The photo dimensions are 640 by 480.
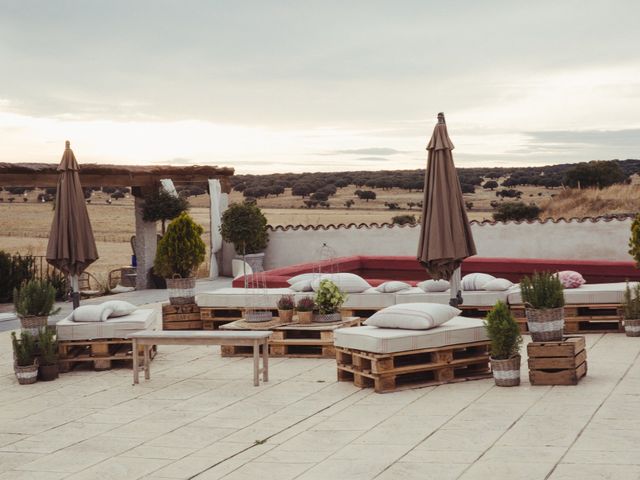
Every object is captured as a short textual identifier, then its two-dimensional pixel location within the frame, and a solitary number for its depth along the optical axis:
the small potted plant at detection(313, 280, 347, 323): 10.14
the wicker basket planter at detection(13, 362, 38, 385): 9.10
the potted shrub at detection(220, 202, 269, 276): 19.23
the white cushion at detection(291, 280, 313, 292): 11.53
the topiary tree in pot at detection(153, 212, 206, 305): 12.69
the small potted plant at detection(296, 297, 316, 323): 10.28
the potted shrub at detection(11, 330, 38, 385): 9.11
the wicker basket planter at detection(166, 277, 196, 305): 11.81
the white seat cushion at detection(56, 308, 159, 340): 9.73
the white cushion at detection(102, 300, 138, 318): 10.15
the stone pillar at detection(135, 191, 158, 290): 18.50
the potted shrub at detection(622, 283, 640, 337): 10.36
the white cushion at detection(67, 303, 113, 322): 9.83
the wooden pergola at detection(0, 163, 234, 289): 16.36
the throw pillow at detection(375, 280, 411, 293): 11.38
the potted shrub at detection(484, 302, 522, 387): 8.00
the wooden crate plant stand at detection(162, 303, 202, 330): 11.89
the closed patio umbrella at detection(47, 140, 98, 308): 11.78
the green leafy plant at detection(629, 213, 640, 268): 11.20
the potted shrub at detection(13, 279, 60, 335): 9.73
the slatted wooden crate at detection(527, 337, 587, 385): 7.91
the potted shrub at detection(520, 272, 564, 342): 8.14
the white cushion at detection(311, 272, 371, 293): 11.25
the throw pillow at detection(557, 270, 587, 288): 11.27
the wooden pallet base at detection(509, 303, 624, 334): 10.83
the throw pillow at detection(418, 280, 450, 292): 11.56
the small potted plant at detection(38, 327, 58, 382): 9.28
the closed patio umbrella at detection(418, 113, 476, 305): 10.48
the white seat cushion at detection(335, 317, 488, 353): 8.18
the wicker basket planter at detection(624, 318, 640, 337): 10.36
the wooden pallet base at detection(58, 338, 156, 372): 9.71
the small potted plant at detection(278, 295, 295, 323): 10.41
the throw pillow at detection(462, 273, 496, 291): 11.34
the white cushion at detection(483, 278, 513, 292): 11.22
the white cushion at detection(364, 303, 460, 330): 8.38
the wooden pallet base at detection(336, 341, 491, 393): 8.16
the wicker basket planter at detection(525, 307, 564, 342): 8.13
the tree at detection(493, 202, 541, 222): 42.03
